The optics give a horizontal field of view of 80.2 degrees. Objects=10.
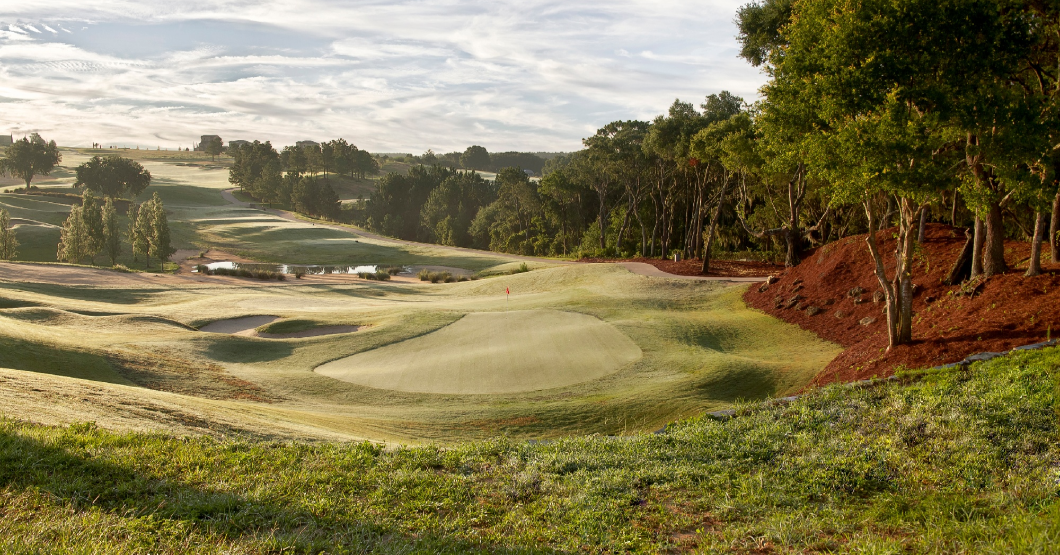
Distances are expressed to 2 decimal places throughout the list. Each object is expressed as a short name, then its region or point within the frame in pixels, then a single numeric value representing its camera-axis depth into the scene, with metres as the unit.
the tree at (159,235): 56.69
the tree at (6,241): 51.59
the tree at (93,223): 54.97
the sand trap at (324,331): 24.94
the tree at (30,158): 102.31
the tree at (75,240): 52.31
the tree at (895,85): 12.36
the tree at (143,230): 57.44
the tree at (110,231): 57.44
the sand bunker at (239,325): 25.97
